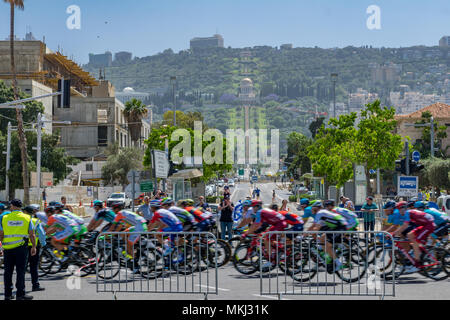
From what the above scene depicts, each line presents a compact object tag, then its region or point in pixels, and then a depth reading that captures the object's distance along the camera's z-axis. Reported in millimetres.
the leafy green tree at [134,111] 83862
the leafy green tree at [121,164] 79250
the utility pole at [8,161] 49562
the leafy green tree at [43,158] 54600
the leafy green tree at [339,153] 47619
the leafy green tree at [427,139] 69812
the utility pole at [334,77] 71625
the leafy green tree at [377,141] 44656
